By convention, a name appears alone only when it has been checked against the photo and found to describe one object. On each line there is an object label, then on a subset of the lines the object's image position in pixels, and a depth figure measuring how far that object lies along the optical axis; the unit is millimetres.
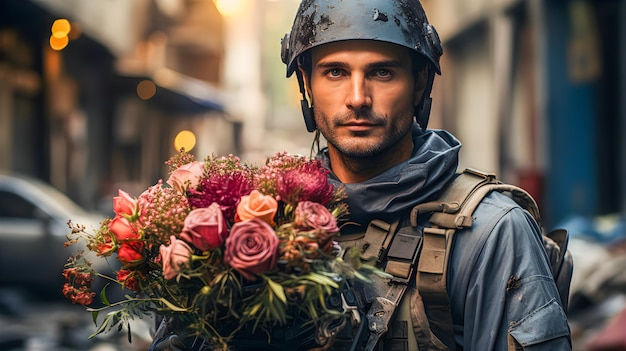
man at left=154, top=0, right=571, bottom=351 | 2764
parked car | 13297
